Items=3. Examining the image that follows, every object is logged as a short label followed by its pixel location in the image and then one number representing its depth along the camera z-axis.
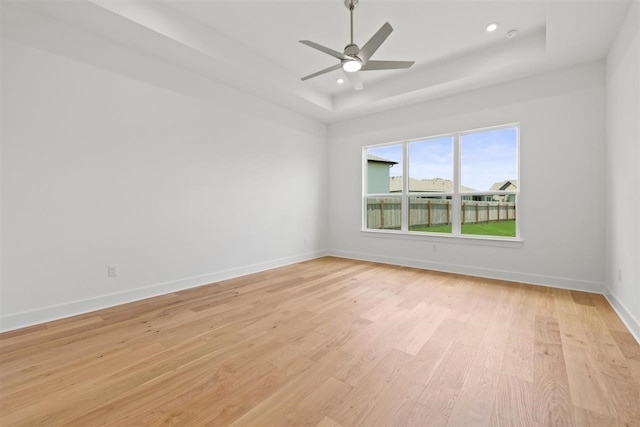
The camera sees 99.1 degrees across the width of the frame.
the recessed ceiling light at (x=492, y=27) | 3.10
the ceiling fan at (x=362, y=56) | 2.39
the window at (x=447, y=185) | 4.13
